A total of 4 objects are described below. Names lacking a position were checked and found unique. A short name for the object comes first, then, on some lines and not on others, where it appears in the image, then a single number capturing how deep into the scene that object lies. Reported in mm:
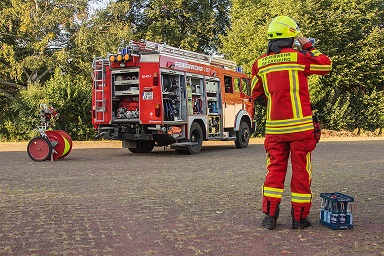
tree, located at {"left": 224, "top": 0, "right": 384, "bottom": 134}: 30297
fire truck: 14078
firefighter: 5195
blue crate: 5141
